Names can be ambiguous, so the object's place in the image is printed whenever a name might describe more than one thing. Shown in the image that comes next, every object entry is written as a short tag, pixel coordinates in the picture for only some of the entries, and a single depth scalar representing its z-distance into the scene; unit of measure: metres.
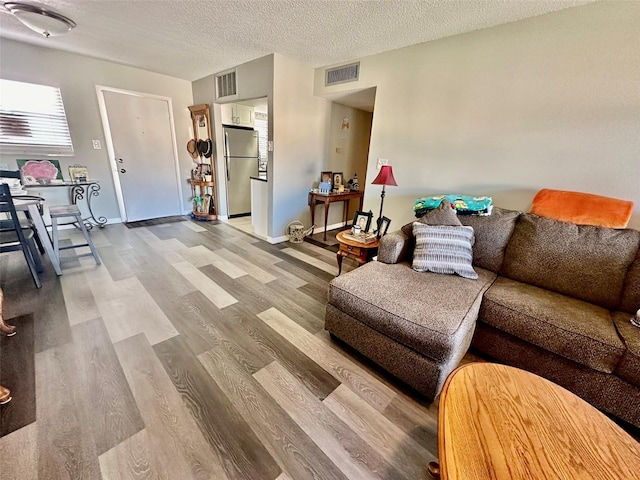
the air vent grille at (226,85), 3.73
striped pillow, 1.89
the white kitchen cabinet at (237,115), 4.34
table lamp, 2.34
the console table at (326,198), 3.76
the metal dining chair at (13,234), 2.07
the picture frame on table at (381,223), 2.38
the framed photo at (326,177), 3.98
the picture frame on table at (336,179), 4.12
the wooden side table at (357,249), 2.32
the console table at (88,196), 3.76
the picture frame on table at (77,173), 3.62
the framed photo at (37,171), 3.15
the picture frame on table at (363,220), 2.53
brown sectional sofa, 1.31
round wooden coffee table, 0.72
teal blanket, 2.11
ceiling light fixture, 2.12
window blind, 3.20
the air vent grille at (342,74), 3.13
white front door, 3.98
